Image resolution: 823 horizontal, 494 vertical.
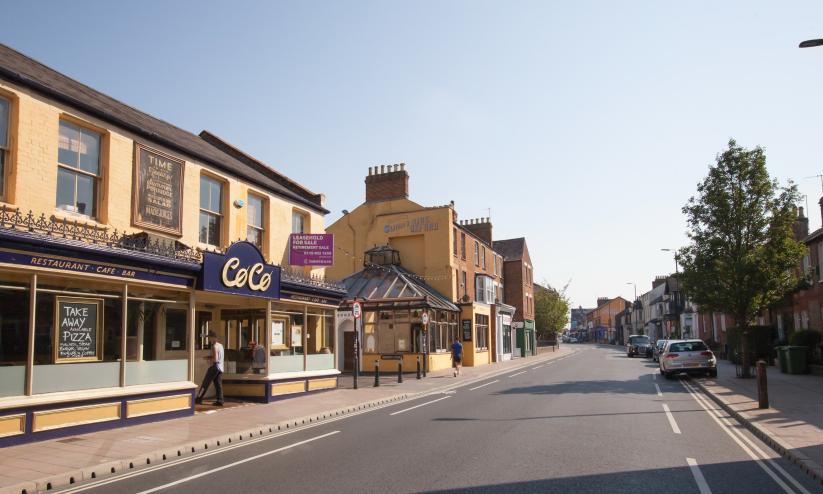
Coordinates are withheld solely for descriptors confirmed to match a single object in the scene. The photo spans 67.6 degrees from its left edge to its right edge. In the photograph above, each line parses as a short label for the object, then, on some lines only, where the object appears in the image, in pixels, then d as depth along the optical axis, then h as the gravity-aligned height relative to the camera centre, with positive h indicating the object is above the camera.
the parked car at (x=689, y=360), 24.42 -1.80
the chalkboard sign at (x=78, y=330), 12.20 -0.12
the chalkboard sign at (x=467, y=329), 38.38 -0.69
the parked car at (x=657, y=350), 37.22 -2.20
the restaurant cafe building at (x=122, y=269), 11.46 +1.20
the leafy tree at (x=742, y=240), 24.17 +2.97
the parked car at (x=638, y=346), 49.69 -2.46
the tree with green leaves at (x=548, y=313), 71.12 +0.43
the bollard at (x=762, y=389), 14.36 -1.77
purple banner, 20.70 +2.36
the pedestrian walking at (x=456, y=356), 28.80 -1.77
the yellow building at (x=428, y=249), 37.34 +4.40
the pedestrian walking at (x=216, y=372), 16.53 -1.35
